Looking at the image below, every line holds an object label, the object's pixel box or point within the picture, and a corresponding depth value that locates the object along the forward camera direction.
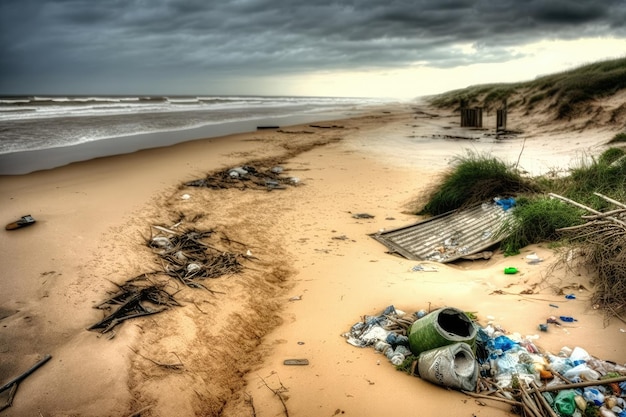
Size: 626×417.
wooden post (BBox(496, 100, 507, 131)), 21.04
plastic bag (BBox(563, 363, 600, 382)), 3.27
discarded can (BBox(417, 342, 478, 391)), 3.31
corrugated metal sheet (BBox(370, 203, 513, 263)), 6.48
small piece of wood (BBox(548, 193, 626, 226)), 4.33
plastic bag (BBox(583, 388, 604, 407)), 3.07
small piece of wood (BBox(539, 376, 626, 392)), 3.11
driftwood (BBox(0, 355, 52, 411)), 3.29
